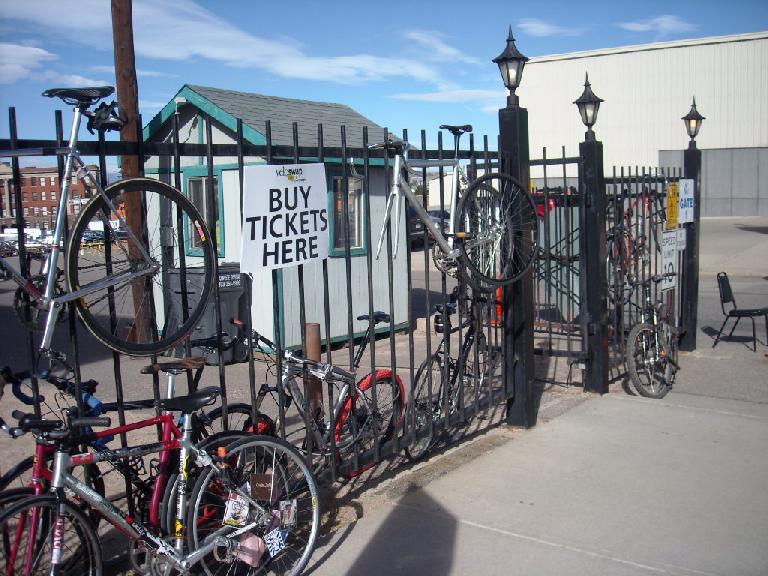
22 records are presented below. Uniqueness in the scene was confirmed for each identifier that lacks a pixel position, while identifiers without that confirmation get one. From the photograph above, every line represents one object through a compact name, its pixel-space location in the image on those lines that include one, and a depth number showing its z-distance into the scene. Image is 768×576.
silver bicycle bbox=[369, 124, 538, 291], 5.07
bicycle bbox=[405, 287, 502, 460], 5.59
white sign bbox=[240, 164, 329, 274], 3.96
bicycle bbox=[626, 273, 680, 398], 7.46
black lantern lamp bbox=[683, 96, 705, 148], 9.80
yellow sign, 8.70
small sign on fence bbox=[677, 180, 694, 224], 9.02
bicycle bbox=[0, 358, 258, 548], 3.09
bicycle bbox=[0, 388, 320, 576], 3.03
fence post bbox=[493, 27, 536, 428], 6.21
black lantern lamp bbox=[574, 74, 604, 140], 7.90
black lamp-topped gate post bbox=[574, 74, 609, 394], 7.36
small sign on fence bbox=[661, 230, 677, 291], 8.45
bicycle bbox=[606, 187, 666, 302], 7.92
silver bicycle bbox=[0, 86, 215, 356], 3.23
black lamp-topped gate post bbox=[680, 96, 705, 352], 9.55
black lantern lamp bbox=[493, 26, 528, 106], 6.55
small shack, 9.77
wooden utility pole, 8.29
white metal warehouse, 39.97
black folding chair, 10.02
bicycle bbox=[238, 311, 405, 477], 4.63
